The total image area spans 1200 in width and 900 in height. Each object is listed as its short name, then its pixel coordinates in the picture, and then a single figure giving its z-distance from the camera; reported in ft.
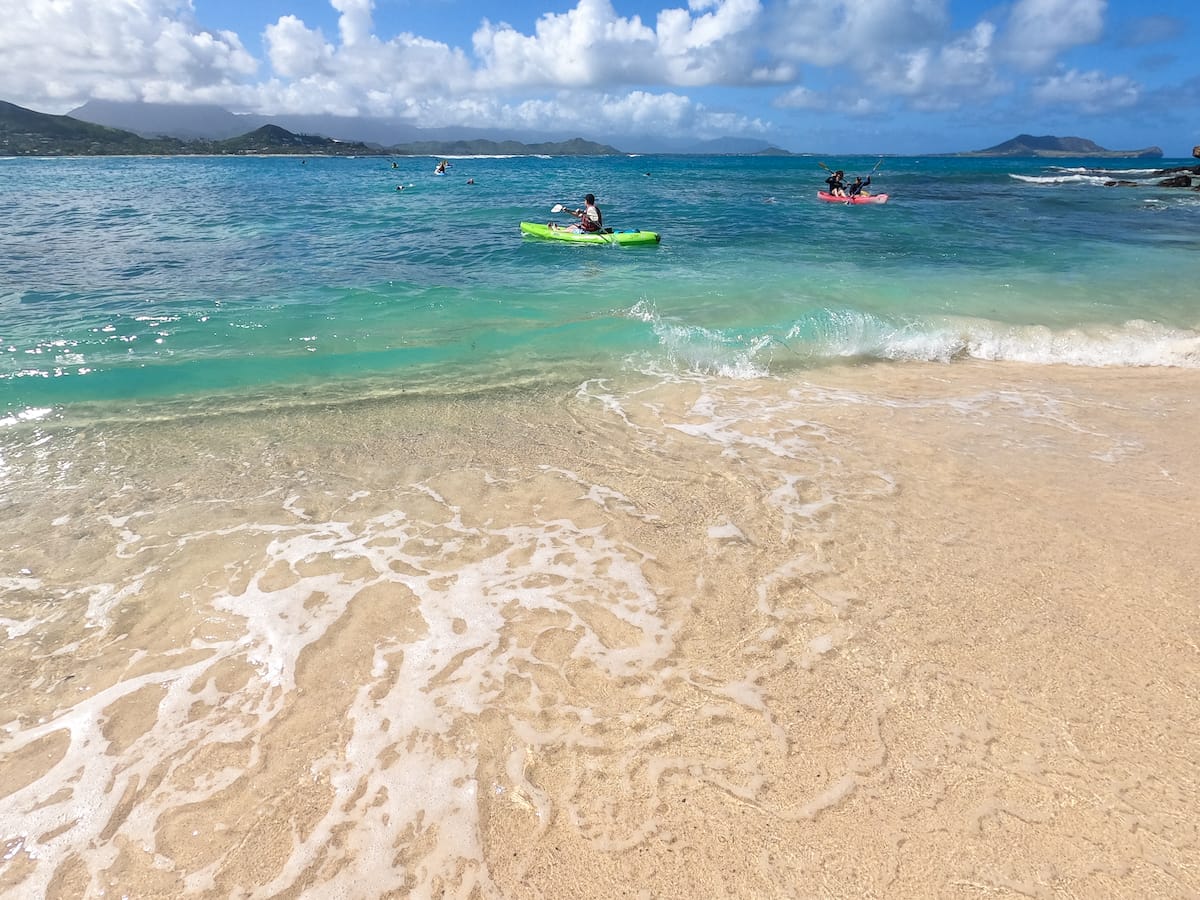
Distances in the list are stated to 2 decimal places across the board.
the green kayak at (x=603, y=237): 68.59
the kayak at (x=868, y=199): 114.01
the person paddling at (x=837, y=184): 118.21
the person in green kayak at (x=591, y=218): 68.74
